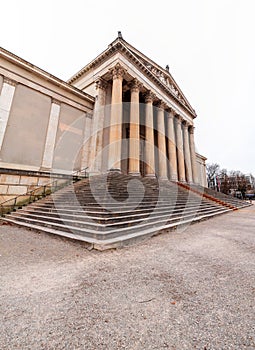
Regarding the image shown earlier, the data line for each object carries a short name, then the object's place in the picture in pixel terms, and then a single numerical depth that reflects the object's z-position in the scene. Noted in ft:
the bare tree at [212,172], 177.68
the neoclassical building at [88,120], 35.32
